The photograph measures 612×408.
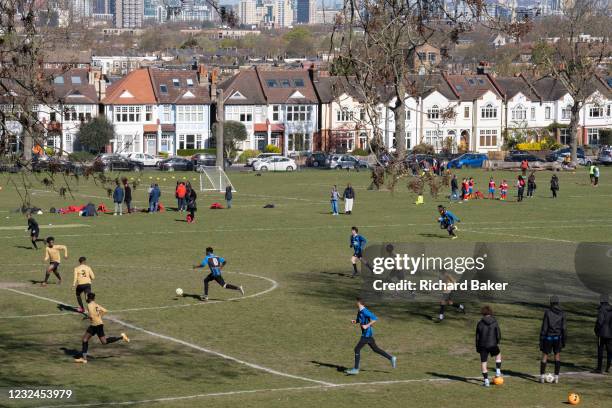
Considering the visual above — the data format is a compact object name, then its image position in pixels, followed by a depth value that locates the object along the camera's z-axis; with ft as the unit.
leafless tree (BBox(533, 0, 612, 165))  353.12
